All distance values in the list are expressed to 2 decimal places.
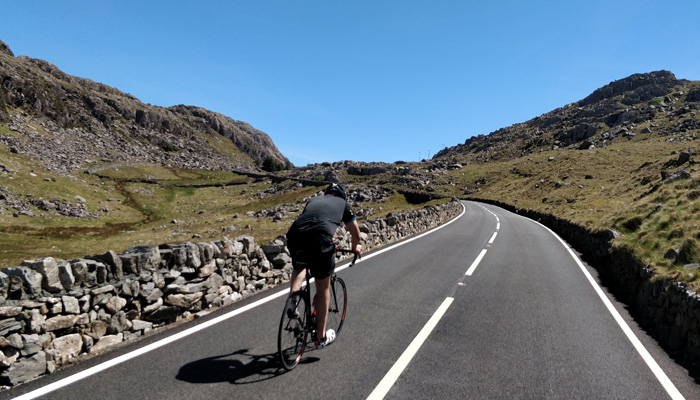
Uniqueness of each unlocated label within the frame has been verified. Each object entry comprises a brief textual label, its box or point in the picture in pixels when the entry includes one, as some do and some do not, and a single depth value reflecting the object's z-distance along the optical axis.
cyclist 4.67
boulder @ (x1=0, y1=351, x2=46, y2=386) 3.95
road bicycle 4.54
